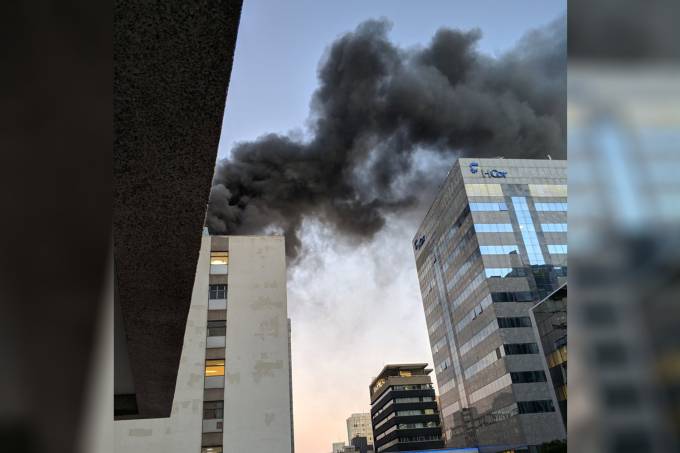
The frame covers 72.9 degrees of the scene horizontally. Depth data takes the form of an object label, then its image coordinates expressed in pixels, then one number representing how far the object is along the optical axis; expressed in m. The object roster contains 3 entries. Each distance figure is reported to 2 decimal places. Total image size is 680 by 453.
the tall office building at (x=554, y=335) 43.56
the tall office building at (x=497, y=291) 56.25
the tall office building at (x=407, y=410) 111.75
